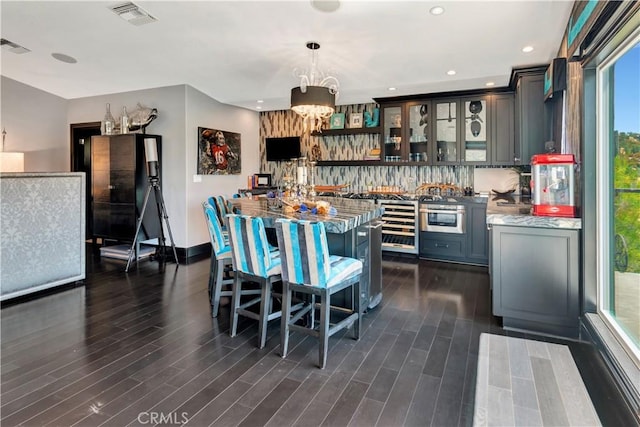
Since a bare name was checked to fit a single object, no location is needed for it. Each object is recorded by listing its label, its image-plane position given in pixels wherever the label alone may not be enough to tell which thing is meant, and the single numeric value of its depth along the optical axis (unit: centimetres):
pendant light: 371
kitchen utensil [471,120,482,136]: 557
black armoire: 568
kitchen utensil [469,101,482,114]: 556
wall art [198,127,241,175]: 608
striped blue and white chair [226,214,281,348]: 276
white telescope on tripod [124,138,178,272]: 538
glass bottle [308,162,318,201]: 400
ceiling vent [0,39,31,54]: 468
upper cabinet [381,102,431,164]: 593
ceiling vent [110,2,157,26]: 362
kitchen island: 289
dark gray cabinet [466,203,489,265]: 523
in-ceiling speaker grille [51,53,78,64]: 498
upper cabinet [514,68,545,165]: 435
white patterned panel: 376
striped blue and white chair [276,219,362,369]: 247
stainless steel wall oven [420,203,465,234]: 536
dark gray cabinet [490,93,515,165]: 536
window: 218
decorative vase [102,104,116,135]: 610
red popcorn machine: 286
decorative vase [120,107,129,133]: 598
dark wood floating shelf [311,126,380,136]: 645
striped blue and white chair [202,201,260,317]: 341
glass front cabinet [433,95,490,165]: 555
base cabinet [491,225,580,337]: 287
